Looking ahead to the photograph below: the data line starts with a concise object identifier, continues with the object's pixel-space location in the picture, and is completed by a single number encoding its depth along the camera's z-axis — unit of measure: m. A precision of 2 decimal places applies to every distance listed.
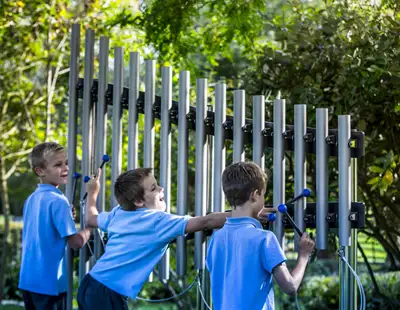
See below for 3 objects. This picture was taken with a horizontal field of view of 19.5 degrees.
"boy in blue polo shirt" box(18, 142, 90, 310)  8.29
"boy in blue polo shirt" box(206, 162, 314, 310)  6.15
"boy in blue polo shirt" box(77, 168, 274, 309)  7.27
